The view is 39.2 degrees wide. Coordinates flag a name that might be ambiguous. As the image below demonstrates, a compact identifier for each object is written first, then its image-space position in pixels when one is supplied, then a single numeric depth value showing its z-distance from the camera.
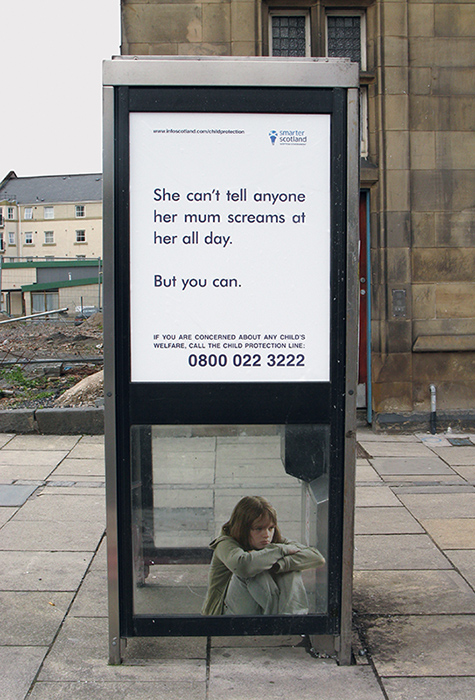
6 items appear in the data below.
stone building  7.87
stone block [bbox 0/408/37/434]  7.98
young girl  3.27
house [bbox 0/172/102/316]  78.44
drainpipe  7.99
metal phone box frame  3.04
